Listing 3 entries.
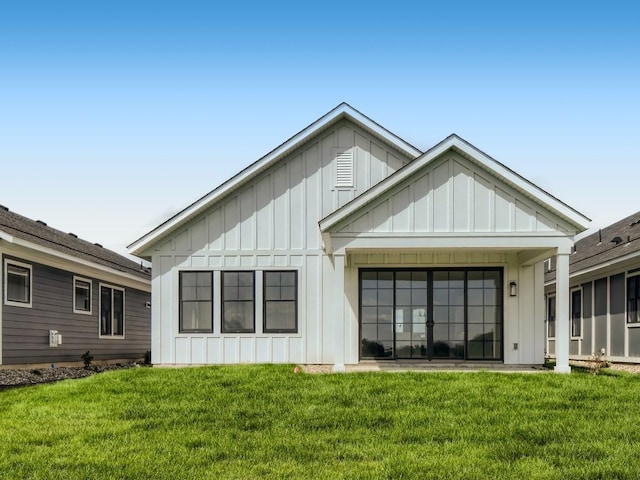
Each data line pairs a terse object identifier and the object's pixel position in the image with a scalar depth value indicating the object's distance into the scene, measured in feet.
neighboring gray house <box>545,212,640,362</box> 61.05
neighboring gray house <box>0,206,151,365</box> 57.41
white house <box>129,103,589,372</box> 55.31
